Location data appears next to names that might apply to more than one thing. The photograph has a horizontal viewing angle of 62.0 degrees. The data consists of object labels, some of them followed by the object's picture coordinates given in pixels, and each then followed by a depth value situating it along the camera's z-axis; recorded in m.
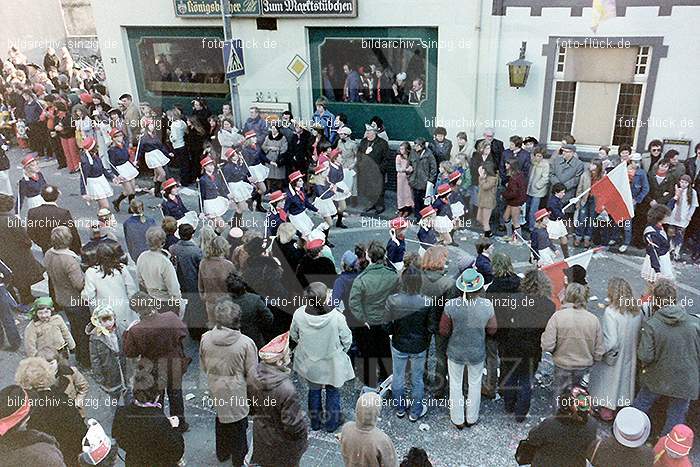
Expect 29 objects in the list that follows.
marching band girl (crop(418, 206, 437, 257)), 8.17
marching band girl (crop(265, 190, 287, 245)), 8.48
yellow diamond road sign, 12.38
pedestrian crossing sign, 11.55
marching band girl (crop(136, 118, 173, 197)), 11.73
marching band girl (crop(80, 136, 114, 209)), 10.45
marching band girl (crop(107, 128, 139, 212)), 11.02
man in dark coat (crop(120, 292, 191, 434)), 5.30
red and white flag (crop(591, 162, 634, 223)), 7.91
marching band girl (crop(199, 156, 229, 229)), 9.59
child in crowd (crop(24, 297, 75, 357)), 5.52
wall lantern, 10.73
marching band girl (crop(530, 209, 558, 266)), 7.73
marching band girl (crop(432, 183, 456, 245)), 8.48
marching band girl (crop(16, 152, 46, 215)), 8.59
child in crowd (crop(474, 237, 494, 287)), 6.27
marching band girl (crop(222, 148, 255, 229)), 10.36
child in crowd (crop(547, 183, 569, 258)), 8.10
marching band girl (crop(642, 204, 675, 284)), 7.00
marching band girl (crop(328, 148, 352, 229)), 10.41
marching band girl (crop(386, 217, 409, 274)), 7.12
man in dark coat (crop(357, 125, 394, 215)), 11.30
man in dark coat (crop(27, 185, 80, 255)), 7.60
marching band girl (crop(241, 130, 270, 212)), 11.49
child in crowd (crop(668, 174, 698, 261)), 8.76
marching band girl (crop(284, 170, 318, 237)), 8.81
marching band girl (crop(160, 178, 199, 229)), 8.35
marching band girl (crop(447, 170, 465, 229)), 9.24
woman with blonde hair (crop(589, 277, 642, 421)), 5.30
